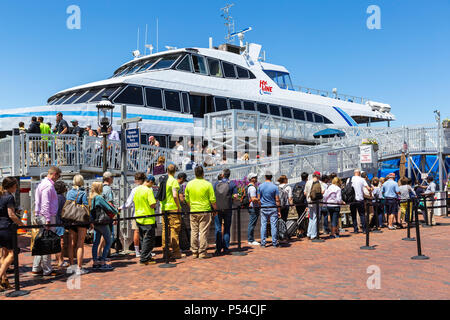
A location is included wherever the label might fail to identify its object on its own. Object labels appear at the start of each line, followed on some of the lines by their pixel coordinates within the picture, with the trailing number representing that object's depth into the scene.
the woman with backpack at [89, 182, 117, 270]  8.30
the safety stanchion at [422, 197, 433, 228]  14.27
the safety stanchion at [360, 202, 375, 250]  10.12
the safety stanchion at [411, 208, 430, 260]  8.78
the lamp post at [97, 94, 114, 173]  11.11
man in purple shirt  7.50
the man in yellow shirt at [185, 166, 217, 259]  9.12
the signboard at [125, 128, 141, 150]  10.24
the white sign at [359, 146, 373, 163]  17.48
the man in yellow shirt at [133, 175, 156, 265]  8.52
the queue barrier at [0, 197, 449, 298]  6.58
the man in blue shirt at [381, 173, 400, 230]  13.55
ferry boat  17.29
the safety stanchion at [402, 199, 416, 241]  11.38
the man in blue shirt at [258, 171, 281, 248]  10.23
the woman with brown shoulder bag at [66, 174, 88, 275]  7.88
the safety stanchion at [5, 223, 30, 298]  6.48
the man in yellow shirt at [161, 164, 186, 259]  8.95
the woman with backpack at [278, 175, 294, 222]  11.42
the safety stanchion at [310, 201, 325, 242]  10.97
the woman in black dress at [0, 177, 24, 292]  6.77
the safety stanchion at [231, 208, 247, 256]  9.47
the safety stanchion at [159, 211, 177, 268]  8.31
